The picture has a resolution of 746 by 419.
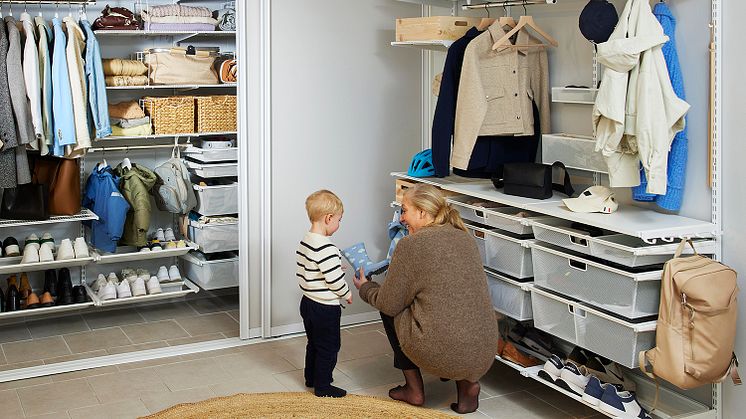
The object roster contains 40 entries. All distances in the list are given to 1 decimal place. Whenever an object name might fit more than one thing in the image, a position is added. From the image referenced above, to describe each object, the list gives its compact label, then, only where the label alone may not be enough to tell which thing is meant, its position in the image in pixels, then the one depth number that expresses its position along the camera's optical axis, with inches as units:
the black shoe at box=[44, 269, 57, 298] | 206.1
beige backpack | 118.2
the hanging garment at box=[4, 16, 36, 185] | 176.7
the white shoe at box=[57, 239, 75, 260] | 199.5
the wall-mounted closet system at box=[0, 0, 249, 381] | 202.2
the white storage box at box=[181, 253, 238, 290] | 220.1
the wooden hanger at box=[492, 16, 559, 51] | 159.2
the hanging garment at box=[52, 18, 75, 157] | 183.3
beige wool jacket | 159.6
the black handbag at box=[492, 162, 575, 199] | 148.8
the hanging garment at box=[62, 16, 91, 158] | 186.5
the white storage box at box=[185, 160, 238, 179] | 218.5
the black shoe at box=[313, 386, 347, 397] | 153.1
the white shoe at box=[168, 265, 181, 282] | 219.3
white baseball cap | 135.5
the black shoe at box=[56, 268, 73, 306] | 204.5
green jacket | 208.5
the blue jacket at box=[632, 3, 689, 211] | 129.0
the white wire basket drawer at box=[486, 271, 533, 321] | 147.6
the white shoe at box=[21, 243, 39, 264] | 196.2
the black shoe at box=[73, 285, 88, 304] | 206.1
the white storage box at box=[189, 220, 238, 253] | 218.7
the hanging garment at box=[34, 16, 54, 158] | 182.5
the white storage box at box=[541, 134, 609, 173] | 147.3
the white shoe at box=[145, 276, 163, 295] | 212.2
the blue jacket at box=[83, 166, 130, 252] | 204.2
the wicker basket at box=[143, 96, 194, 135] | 215.0
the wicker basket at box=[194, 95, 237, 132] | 219.3
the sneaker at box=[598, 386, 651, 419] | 130.7
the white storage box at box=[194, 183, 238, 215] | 219.3
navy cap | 134.4
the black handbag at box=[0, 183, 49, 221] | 196.7
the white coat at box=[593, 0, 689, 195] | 125.0
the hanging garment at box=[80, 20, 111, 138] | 190.4
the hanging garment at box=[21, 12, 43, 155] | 179.0
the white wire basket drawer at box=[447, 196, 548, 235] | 146.6
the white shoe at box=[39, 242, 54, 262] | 197.8
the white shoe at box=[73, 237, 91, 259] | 201.2
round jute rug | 145.3
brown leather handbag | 199.0
